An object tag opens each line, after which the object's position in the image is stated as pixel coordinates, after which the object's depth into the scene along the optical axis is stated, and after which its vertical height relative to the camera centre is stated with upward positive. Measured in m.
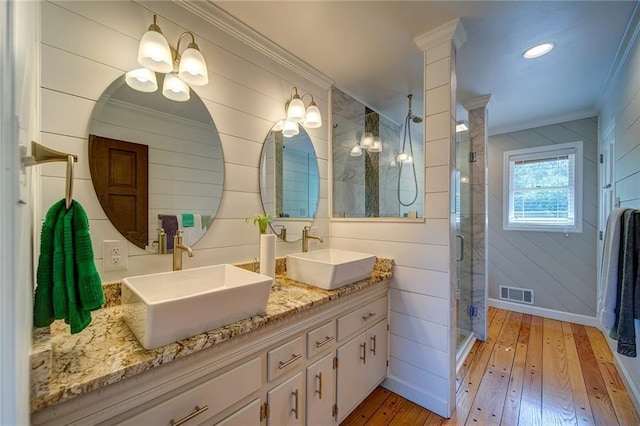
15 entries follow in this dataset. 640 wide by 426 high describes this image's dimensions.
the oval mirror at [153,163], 1.17 +0.23
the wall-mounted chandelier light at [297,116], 1.88 +0.70
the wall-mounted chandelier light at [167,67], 1.20 +0.70
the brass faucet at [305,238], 2.06 -0.21
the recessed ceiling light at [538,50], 1.79 +1.14
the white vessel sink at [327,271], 1.50 -0.36
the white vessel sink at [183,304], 0.84 -0.36
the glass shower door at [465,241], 2.67 -0.31
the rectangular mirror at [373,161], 2.35 +0.49
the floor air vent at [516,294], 3.35 -1.07
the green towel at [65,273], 0.74 -0.18
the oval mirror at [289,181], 1.83 +0.22
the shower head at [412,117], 2.48 +0.96
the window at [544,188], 3.10 +0.31
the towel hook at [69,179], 0.74 +0.09
